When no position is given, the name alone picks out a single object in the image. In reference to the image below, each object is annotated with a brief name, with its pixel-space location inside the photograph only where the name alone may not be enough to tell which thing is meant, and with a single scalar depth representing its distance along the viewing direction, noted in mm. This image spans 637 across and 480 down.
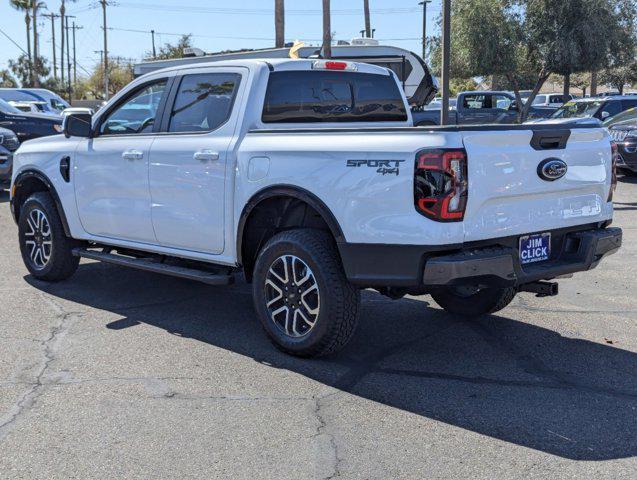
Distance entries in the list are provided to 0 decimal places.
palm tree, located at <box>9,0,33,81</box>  59625
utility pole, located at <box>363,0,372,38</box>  33300
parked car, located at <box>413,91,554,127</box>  24219
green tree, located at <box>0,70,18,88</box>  79125
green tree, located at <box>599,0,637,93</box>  26297
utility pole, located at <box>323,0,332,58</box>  22259
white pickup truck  4527
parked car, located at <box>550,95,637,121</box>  18719
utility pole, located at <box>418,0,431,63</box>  55625
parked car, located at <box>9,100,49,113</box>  25259
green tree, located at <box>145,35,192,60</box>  68688
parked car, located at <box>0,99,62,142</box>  16891
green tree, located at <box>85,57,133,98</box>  84625
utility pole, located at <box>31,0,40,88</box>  58500
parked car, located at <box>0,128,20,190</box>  13867
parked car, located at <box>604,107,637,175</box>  14406
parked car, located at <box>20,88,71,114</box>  30203
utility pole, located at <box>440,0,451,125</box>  14711
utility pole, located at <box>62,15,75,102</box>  82262
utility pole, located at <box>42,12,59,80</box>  84312
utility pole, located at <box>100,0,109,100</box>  66188
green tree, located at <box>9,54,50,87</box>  76188
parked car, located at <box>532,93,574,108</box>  43062
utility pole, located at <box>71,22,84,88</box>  90212
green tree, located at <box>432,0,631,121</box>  25594
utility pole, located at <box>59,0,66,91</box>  68750
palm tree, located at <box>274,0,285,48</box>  26688
